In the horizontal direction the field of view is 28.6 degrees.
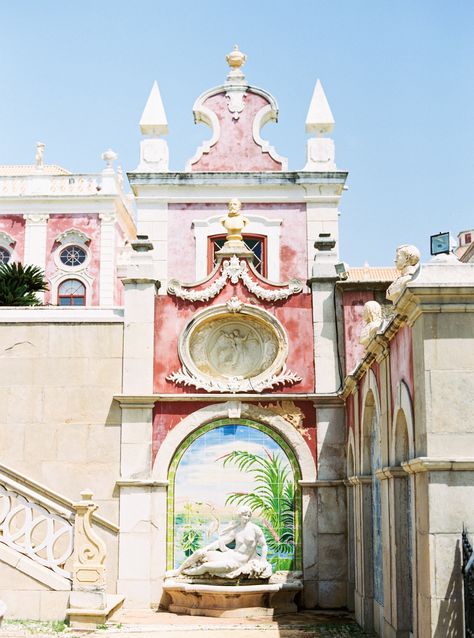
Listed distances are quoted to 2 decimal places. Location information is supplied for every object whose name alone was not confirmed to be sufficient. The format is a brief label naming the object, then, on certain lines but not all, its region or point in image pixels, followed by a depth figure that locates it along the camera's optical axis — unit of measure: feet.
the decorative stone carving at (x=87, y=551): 41.34
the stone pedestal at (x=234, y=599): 45.78
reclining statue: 46.34
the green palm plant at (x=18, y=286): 61.26
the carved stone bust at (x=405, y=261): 38.58
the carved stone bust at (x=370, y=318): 43.60
